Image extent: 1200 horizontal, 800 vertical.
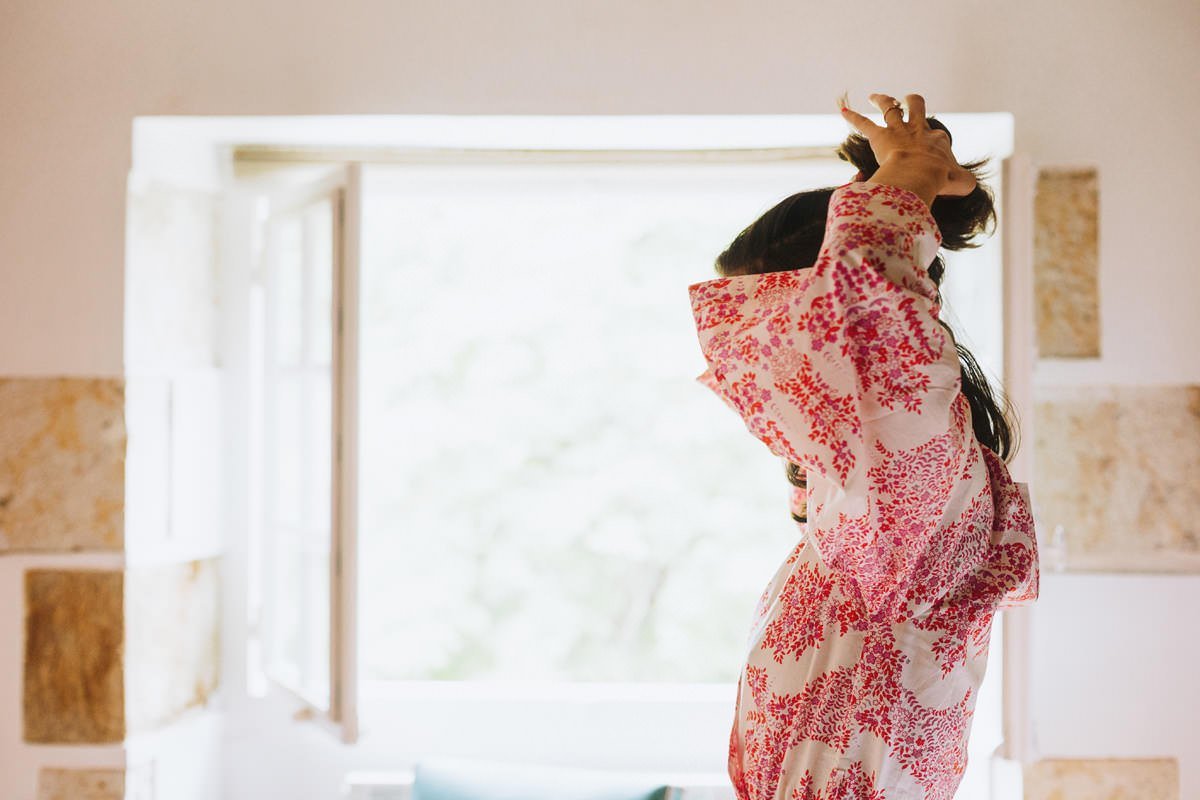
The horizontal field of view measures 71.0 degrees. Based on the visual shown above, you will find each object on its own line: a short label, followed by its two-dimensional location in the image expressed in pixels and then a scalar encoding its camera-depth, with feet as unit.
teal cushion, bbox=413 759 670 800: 5.78
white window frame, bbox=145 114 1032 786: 4.80
